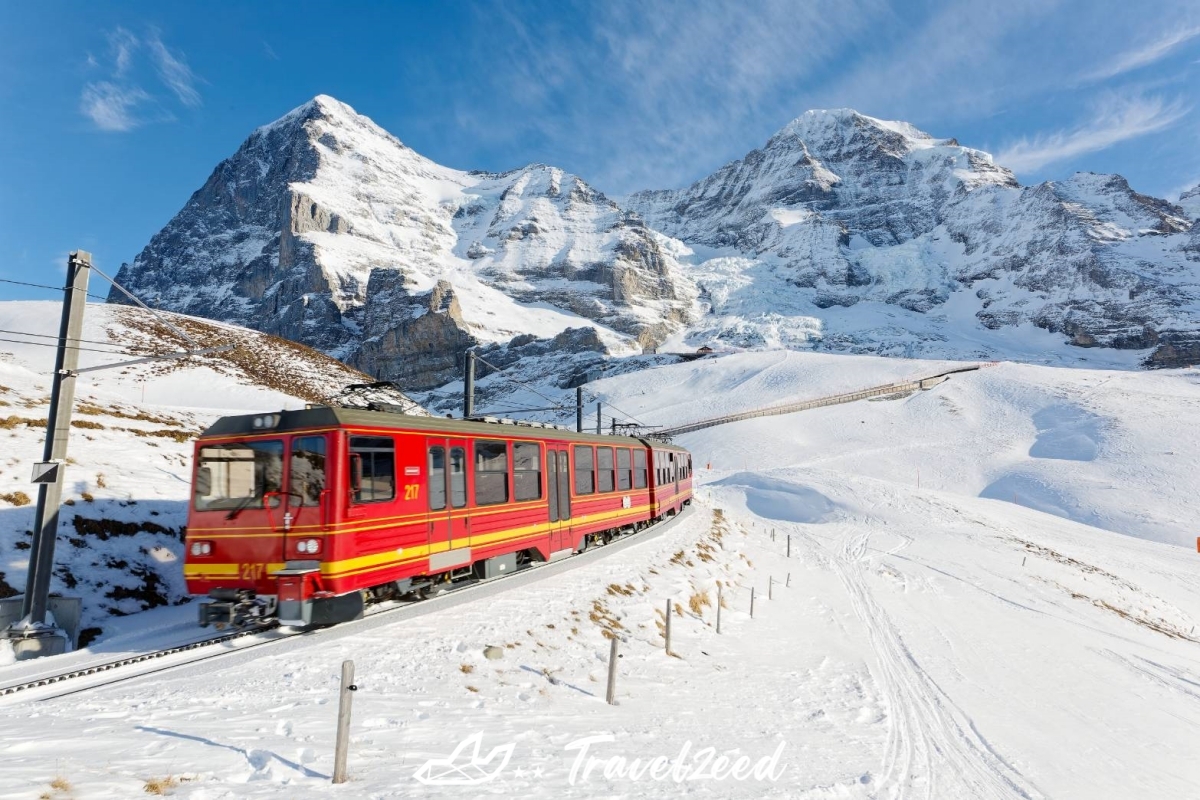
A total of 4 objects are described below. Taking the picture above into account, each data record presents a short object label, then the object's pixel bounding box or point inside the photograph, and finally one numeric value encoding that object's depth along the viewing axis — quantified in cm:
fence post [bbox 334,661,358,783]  552
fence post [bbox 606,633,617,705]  932
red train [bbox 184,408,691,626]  939
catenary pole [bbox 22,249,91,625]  959
